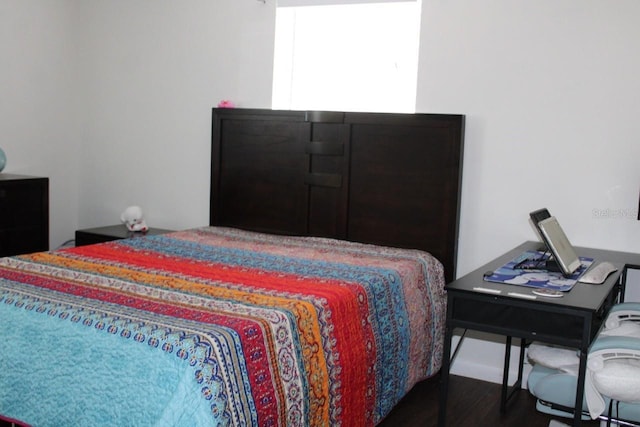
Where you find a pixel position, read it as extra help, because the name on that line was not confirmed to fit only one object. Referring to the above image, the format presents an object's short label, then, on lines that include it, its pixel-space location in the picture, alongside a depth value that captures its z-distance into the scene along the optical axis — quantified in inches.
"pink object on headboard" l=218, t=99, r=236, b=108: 163.0
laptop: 105.7
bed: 79.9
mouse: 104.0
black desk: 89.0
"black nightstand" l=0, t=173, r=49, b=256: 155.3
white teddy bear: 171.6
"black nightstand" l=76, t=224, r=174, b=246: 163.2
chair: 87.4
